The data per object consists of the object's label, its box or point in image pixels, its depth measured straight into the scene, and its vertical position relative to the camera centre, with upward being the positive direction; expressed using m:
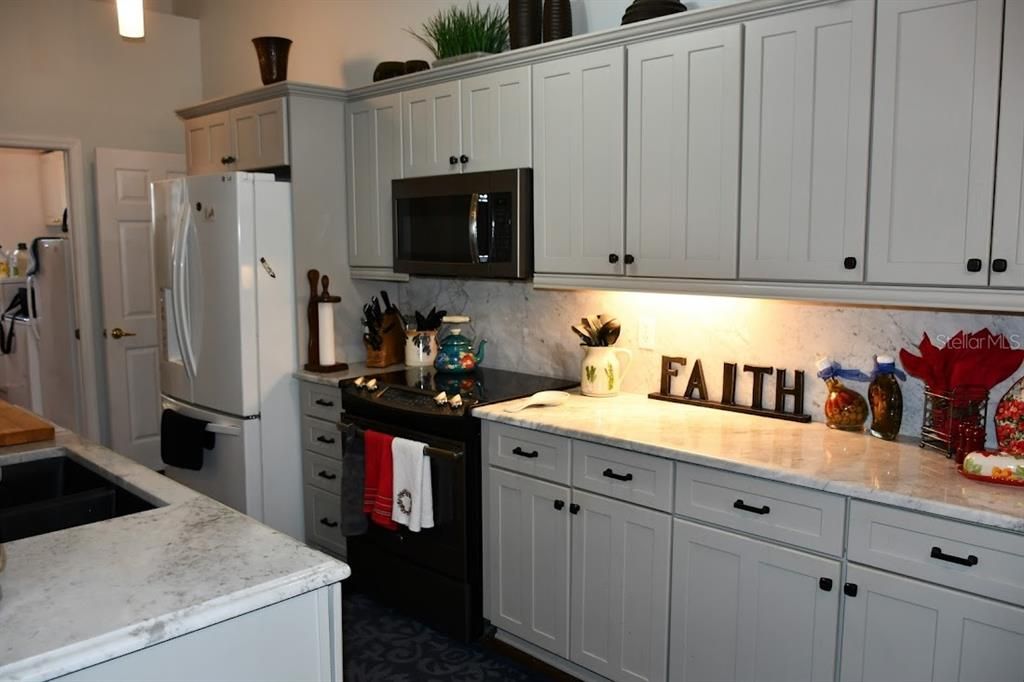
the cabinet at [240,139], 3.80 +0.55
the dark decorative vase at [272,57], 3.91 +0.92
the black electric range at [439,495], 2.96 -0.86
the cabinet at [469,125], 3.12 +0.50
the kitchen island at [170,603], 1.22 -0.55
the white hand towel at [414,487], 3.00 -0.85
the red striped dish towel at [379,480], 3.12 -0.87
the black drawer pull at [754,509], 2.21 -0.68
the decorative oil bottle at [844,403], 2.57 -0.46
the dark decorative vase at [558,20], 3.02 +0.84
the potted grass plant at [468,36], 3.33 +0.87
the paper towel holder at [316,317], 3.78 -0.29
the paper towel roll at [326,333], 3.79 -0.37
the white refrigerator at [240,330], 3.62 -0.35
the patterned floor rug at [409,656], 2.91 -1.46
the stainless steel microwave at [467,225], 3.13 +0.11
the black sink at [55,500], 1.81 -0.59
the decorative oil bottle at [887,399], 2.47 -0.44
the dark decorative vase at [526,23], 3.13 +0.86
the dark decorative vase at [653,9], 2.71 +0.79
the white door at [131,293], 5.00 -0.25
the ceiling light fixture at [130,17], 2.14 +0.60
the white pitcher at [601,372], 3.13 -0.45
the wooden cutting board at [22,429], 2.26 -0.48
